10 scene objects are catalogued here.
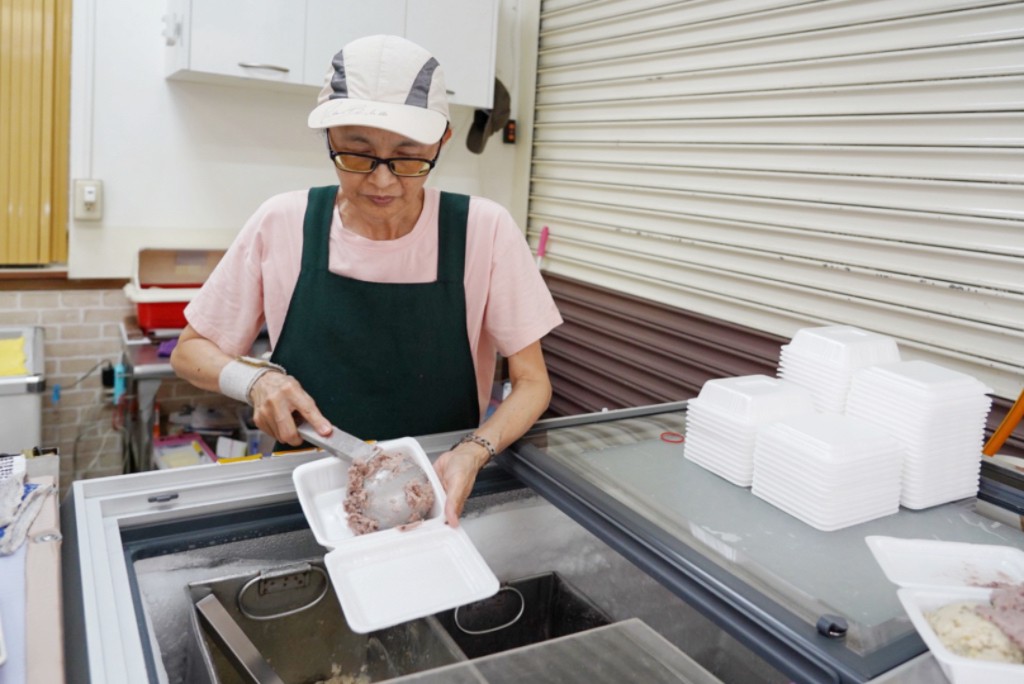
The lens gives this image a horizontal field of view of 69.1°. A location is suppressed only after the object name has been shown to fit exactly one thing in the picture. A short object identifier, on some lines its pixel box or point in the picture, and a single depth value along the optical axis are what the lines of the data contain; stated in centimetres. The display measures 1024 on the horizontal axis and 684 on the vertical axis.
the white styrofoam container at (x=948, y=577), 73
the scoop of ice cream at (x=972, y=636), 78
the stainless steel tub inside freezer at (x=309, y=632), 114
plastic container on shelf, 327
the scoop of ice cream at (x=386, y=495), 114
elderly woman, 178
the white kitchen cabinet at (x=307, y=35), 314
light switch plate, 332
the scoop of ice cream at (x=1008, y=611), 79
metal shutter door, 227
